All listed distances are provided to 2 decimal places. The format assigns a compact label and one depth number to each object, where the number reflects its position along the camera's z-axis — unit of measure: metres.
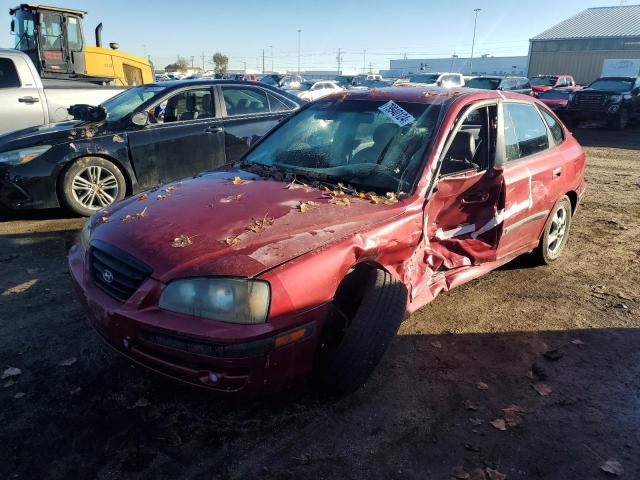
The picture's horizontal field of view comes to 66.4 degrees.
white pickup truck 7.33
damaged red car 2.24
